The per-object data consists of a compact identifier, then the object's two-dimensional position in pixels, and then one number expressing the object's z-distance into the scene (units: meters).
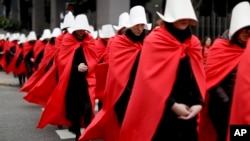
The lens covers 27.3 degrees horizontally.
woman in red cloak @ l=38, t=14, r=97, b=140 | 7.08
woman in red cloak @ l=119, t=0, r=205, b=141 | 4.13
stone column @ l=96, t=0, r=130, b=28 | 17.28
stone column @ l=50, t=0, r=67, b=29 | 27.12
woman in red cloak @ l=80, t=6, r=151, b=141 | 5.42
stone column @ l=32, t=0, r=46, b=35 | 32.00
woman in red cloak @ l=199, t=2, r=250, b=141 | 4.47
